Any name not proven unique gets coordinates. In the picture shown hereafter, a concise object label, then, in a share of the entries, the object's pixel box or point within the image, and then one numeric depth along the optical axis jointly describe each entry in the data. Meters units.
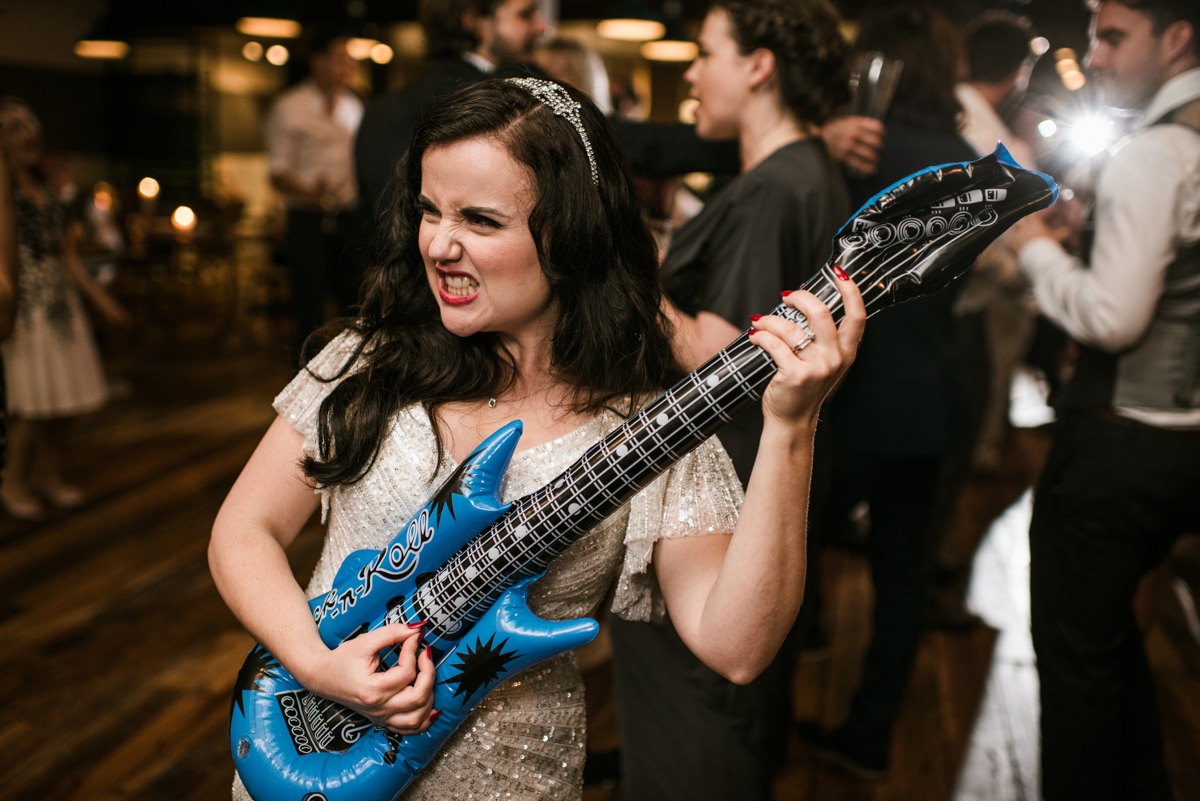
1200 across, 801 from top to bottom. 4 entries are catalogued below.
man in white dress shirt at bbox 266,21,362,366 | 5.15
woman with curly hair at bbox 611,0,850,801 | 1.65
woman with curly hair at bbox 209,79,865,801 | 1.04
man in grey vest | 1.64
